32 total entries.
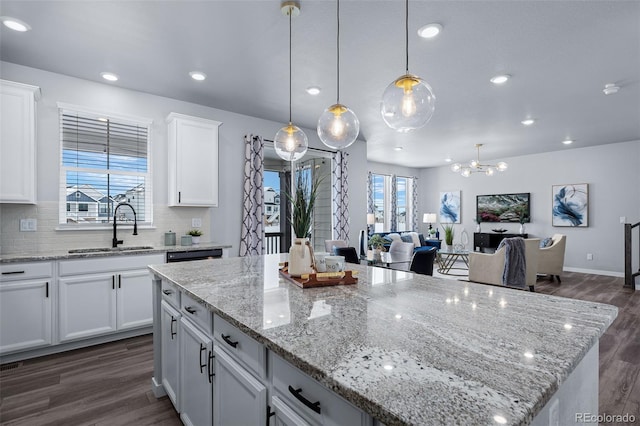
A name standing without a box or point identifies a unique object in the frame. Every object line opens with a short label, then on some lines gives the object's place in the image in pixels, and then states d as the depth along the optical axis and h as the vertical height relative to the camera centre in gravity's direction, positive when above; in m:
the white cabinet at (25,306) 2.75 -0.81
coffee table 6.33 -1.18
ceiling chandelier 6.37 +0.96
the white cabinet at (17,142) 2.90 +0.66
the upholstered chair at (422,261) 3.54 -0.54
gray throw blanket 4.76 -0.76
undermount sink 3.35 -0.39
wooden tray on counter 1.68 -0.35
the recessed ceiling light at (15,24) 2.46 +1.49
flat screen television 7.77 +0.16
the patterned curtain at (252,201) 4.57 +0.18
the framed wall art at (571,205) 6.88 +0.18
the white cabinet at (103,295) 2.99 -0.81
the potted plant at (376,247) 4.57 -0.50
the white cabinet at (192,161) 3.86 +0.65
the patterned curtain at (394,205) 9.20 +0.24
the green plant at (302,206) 1.79 +0.04
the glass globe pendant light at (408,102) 1.74 +0.62
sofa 8.00 -0.69
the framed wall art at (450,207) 9.14 +0.18
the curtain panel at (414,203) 9.91 +0.32
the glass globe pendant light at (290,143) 2.55 +0.57
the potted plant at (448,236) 8.43 -0.60
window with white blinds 3.46 +0.52
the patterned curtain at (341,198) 5.78 +0.28
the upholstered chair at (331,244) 5.00 -0.48
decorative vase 1.81 -0.25
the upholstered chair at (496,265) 4.75 -0.80
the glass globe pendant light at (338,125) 2.21 +0.62
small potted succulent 4.08 -0.28
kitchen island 0.65 -0.38
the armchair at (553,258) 6.06 -0.85
